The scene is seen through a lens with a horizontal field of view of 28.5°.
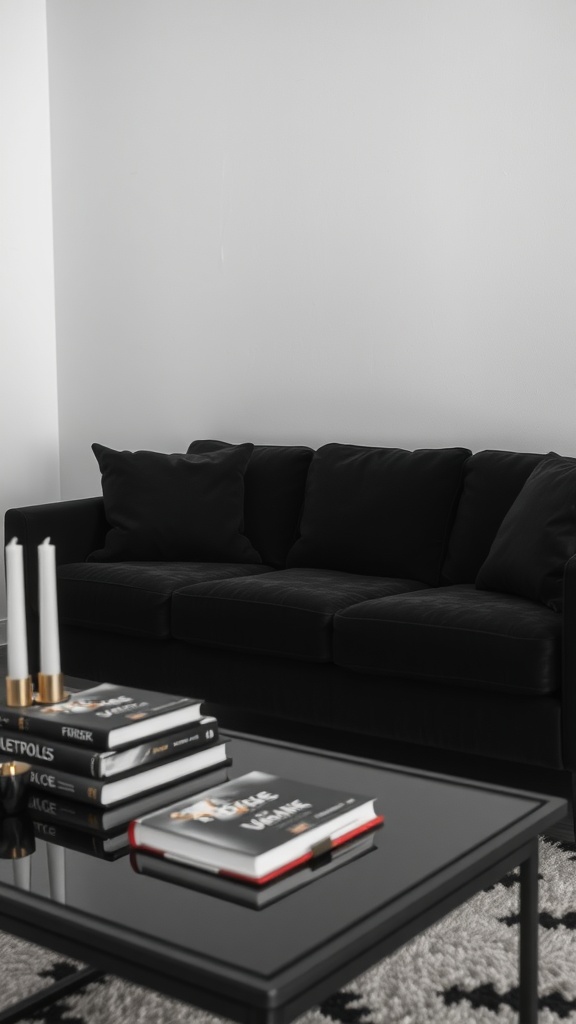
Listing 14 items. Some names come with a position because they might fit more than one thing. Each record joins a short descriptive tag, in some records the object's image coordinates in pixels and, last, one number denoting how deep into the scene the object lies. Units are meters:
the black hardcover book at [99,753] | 1.69
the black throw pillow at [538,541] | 3.03
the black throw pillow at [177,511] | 3.97
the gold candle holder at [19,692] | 1.82
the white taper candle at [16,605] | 1.71
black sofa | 2.83
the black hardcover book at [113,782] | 1.69
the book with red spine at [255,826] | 1.45
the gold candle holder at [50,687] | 1.86
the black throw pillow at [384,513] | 3.62
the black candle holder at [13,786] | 1.70
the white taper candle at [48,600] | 1.74
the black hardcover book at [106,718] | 1.70
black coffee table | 1.24
